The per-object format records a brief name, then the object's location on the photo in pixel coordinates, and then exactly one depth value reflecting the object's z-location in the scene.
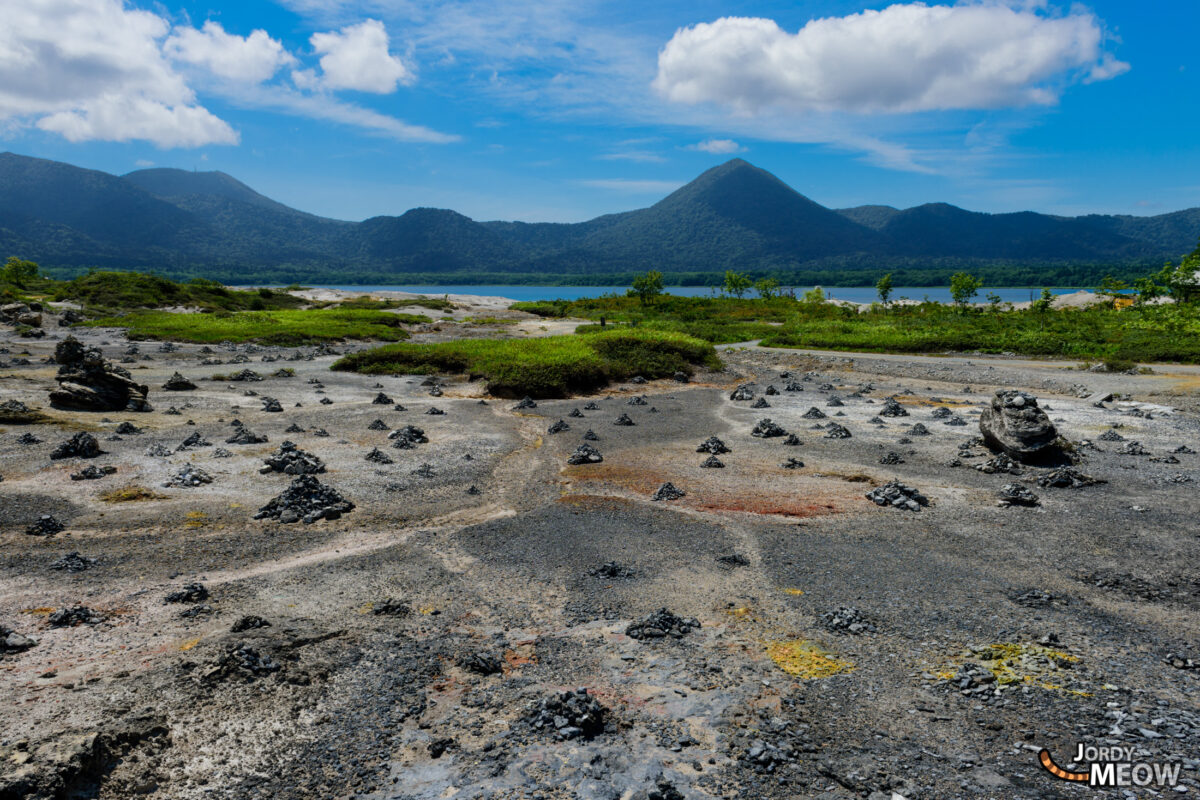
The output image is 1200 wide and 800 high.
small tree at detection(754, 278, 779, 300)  107.96
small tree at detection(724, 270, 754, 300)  122.12
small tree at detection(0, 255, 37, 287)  88.12
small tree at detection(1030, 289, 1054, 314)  70.50
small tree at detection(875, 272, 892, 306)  90.44
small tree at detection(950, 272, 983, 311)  81.56
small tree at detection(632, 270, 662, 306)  94.88
